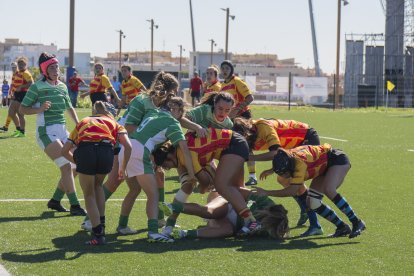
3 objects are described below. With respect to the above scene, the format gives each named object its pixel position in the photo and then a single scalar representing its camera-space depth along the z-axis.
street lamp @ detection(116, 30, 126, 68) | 97.31
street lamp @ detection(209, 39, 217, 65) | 98.32
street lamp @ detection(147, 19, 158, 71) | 94.06
